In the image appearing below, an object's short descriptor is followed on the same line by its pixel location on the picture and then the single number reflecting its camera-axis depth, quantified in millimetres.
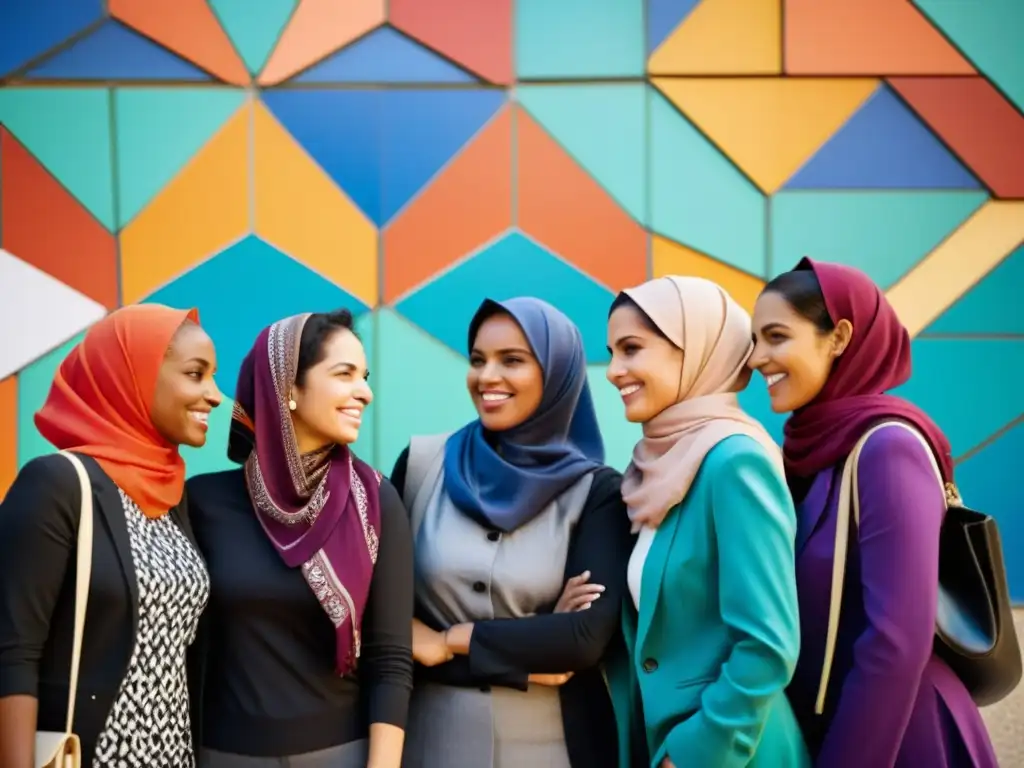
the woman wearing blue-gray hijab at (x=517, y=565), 2467
